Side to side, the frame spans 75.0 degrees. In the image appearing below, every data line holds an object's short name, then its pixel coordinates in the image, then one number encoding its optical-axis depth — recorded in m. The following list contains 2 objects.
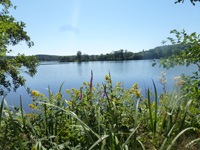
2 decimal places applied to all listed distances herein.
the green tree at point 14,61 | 3.60
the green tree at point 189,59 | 1.79
